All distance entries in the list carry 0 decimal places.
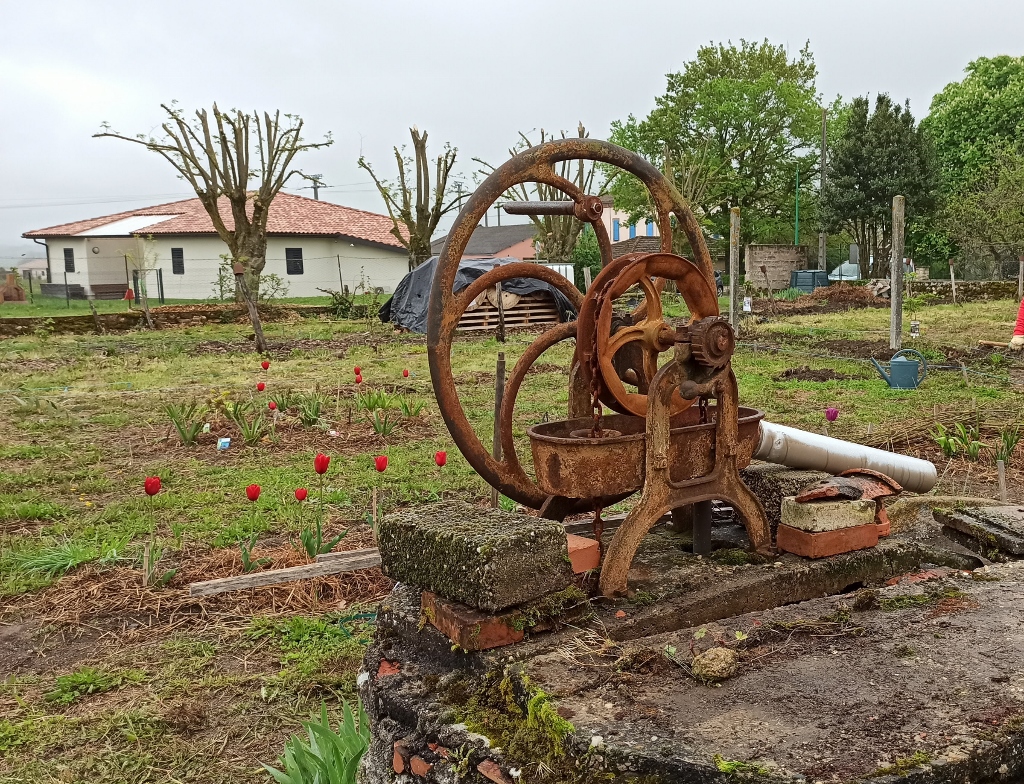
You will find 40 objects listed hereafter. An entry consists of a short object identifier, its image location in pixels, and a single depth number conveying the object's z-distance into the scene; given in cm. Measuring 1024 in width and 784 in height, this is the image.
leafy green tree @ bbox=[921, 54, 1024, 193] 4034
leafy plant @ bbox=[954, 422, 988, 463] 630
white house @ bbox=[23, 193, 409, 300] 3994
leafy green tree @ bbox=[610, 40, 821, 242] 4428
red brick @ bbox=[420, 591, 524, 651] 238
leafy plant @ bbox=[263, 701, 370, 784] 259
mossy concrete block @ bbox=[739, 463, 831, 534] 350
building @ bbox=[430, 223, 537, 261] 6094
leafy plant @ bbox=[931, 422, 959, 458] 640
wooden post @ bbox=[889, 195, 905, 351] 1144
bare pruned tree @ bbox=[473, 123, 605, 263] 3291
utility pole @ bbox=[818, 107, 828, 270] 3821
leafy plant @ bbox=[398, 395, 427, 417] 866
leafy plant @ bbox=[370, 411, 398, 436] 801
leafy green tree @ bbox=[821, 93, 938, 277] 3606
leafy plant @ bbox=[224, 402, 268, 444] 773
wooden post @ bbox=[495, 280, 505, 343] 1806
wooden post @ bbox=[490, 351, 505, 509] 491
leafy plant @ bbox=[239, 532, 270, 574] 441
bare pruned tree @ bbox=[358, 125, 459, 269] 2725
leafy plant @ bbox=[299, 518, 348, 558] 455
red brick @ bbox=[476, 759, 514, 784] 199
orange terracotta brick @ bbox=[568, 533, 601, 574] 280
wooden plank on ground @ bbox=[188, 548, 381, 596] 425
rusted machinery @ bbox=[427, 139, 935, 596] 278
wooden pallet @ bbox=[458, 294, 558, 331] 2111
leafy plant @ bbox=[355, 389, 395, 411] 838
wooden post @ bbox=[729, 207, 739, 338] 1422
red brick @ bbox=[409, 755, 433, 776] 219
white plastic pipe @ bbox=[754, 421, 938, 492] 369
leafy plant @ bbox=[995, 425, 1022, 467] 579
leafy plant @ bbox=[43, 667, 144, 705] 346
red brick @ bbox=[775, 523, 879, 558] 303
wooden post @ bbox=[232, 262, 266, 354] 1400
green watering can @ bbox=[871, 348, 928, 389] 968
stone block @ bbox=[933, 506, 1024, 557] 331
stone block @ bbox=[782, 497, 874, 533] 303
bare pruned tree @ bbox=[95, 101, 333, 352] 2688
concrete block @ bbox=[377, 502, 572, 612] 238
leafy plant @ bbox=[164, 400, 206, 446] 768
